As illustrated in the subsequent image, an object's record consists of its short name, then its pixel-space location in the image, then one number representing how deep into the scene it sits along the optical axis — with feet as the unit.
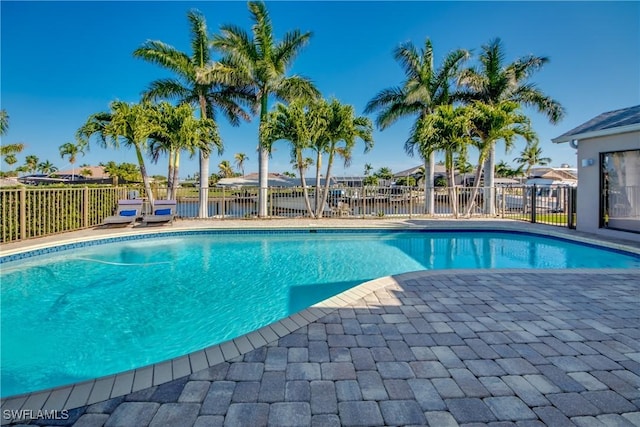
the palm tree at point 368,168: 176.76
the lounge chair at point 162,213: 35.32
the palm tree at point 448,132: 40.98
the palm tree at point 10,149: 60.85
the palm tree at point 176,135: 38.37
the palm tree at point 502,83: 46.65
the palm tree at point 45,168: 187.56
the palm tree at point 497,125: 39.29
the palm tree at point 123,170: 111.42
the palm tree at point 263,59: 42.32
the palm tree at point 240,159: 197.47
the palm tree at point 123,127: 35.40
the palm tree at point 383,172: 166.05
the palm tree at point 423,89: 47.17
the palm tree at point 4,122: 38.40
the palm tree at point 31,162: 176.00
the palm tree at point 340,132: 39.96
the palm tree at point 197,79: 42.50
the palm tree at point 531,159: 132.85
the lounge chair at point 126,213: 33.63
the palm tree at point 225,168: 181.52
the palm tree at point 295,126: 39.52
